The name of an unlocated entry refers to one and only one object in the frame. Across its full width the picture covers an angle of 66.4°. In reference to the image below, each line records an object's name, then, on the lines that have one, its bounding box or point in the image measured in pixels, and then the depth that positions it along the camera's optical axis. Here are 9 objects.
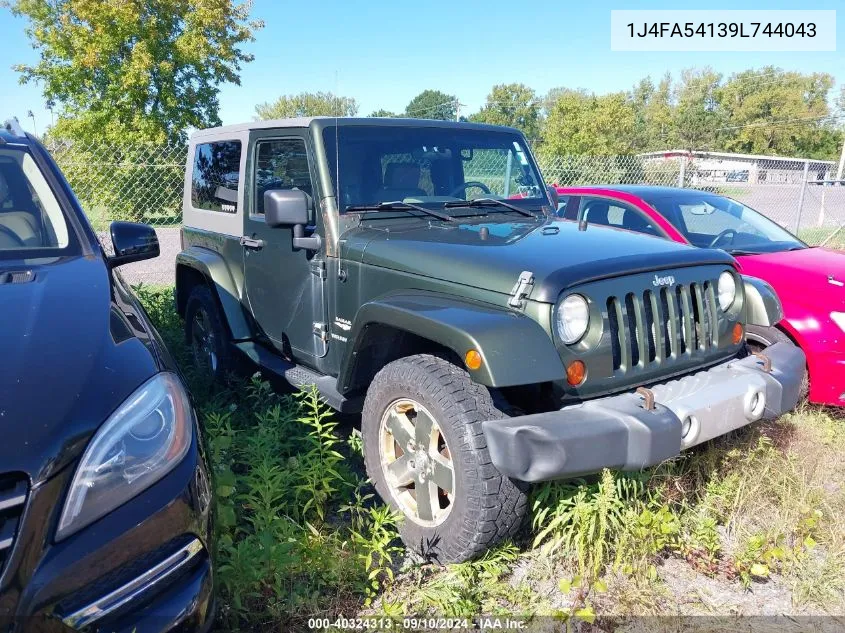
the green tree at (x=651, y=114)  59.53
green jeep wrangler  2.41
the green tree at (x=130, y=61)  19.16
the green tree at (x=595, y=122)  39.65
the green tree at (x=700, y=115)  59.94
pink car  4.13
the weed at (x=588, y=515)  2.59
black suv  1.48
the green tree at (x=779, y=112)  58.78
